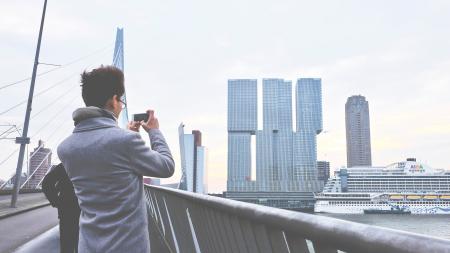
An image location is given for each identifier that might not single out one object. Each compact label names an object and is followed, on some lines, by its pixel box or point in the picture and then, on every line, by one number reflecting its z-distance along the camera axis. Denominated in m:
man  1.86
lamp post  15.58
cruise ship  69.06
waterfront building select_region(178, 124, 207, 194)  102.38
